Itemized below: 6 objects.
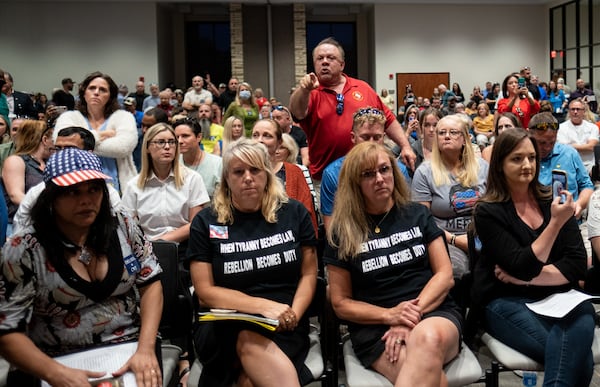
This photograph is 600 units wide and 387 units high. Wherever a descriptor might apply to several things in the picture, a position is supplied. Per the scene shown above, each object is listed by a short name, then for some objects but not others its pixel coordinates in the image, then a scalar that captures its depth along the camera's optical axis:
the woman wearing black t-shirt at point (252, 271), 1.90
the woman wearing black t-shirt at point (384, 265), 1.92
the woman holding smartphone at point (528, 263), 1.93
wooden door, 15.22
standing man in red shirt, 3.02
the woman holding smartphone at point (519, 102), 5.56
